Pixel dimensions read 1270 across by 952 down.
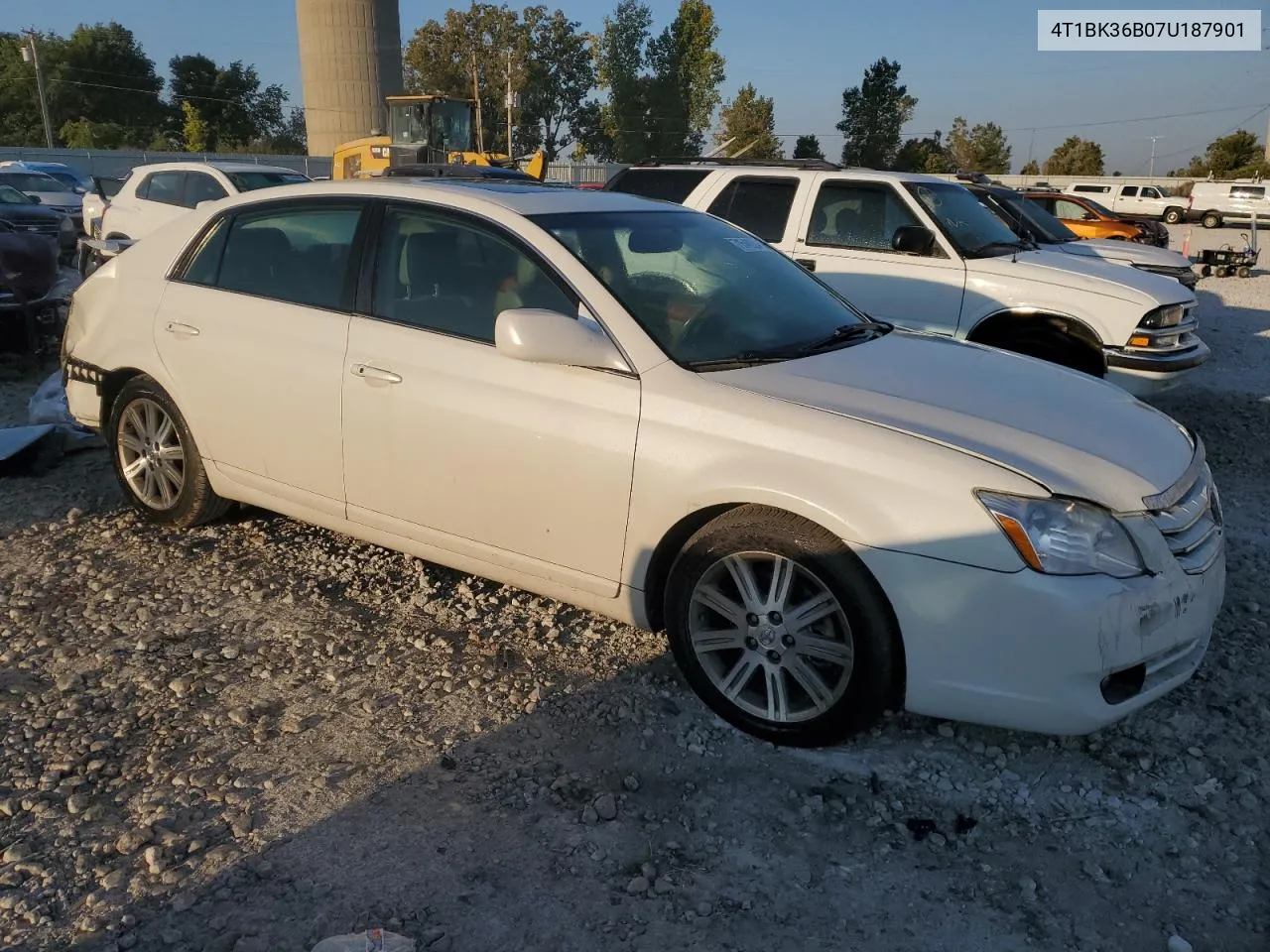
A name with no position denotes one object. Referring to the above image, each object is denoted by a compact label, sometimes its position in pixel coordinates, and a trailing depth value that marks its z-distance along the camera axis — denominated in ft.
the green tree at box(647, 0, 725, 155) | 215.31
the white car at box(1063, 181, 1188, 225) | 126.52
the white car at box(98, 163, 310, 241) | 41.86
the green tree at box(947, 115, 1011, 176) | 214.48
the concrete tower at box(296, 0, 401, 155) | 167.63
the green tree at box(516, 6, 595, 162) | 253.65
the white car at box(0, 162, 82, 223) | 72.18
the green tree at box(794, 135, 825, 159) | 165.76
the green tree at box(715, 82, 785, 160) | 200.64
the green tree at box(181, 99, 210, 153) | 191.52
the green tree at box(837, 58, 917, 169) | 169.27
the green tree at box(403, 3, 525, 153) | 245.04
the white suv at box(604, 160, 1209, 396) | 22.52
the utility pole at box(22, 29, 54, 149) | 159.02
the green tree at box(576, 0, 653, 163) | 225.76
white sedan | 9.12
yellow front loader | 68.39
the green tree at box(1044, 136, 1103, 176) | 216.33
